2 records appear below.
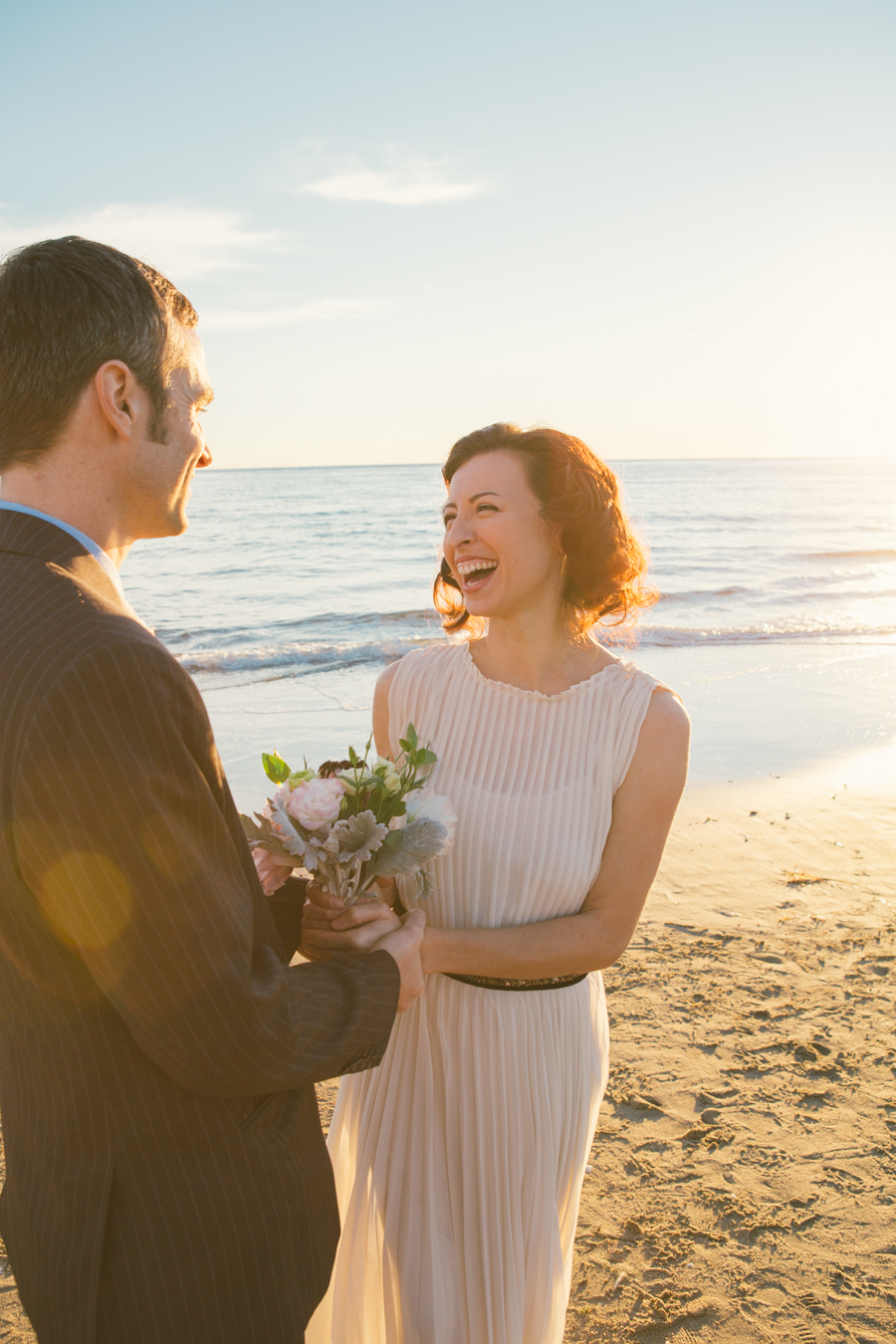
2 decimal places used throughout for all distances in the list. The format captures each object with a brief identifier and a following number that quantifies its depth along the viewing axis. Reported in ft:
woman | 8.61
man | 4.48
